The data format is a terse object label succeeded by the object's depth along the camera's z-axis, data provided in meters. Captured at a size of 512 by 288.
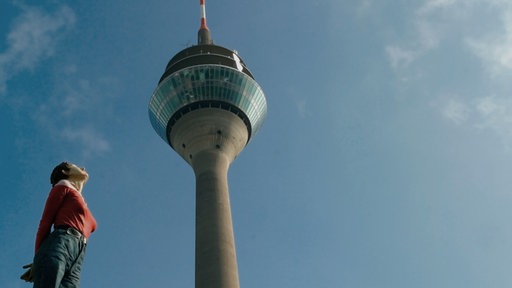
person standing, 6.27
